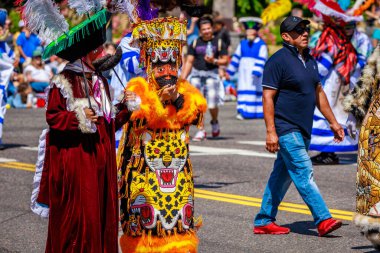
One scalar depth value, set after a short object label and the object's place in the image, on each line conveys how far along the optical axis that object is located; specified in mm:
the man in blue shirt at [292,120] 15981
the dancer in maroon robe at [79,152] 11657
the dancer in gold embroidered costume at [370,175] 12492
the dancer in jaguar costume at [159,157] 12898
